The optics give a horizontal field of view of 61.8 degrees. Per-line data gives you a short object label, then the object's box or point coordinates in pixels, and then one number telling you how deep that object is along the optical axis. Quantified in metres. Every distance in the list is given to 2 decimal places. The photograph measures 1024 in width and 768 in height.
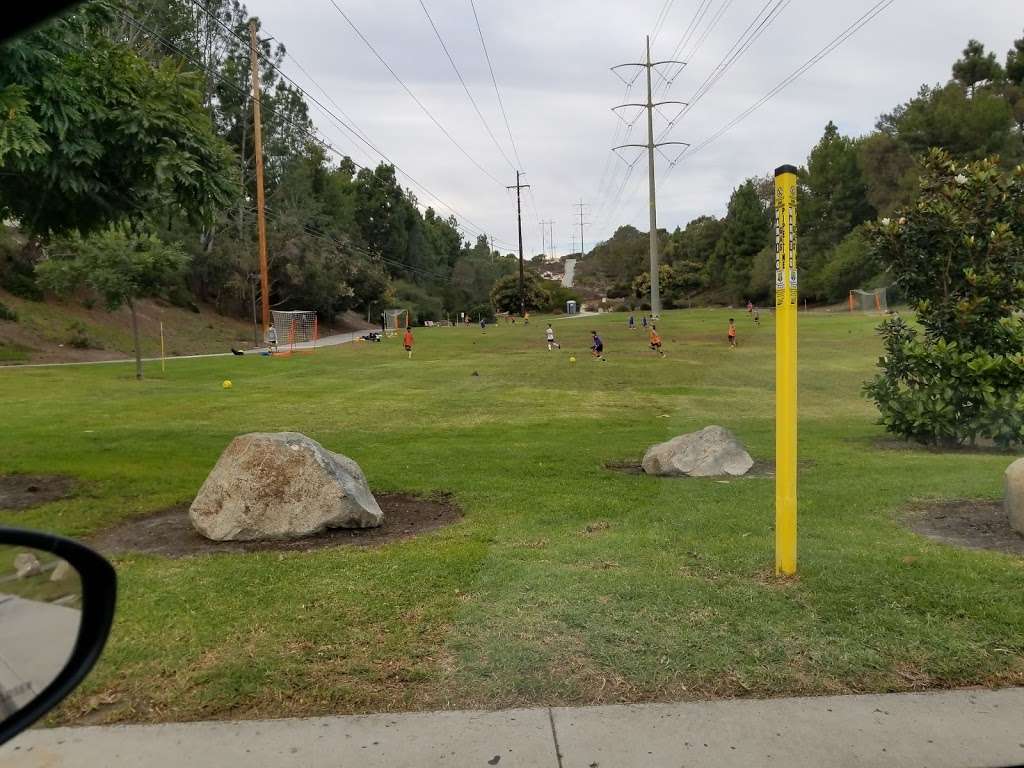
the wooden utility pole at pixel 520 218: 82.88
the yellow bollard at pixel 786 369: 5.14
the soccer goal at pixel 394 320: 65.44
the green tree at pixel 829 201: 84.06
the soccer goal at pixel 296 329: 47.92
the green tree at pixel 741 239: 96.90
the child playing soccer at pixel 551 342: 41.56
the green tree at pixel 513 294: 94.00
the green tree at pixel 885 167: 67.31
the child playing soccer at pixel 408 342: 38.53
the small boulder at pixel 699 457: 9.92
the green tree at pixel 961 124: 55.69
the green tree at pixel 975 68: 64.00
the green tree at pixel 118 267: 24.16
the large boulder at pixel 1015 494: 6.50
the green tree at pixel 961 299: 11.38
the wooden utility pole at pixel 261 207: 40.41
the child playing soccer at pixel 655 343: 36.81
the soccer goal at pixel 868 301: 54.41
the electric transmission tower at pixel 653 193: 63.94
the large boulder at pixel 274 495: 6.73
